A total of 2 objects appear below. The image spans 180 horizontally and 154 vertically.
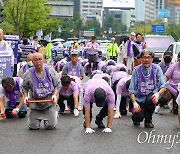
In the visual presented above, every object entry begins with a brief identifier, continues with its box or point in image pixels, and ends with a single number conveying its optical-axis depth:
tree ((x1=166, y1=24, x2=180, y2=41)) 58.36
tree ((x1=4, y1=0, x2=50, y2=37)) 33.47
